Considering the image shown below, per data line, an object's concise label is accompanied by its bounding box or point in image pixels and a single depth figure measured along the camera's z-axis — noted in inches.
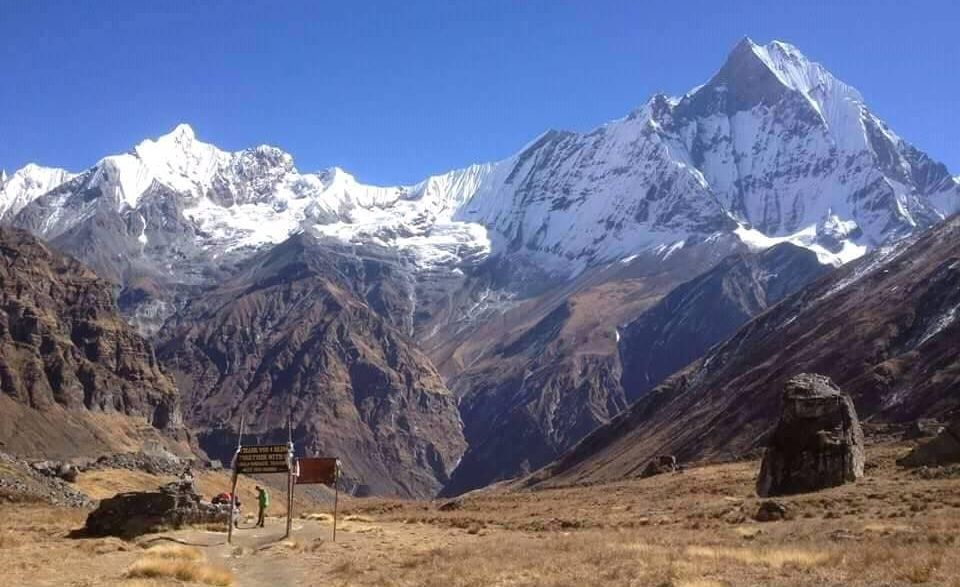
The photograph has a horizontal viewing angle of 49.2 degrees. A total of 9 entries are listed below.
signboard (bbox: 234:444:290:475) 1641.2
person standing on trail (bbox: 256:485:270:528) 1798.7
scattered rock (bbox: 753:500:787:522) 1568.7
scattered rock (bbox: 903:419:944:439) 3115.2
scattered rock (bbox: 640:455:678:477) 3811.5
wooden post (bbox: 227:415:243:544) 1523.7
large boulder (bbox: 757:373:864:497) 2028.8
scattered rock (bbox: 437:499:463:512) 2838.1
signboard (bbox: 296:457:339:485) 1697.8
